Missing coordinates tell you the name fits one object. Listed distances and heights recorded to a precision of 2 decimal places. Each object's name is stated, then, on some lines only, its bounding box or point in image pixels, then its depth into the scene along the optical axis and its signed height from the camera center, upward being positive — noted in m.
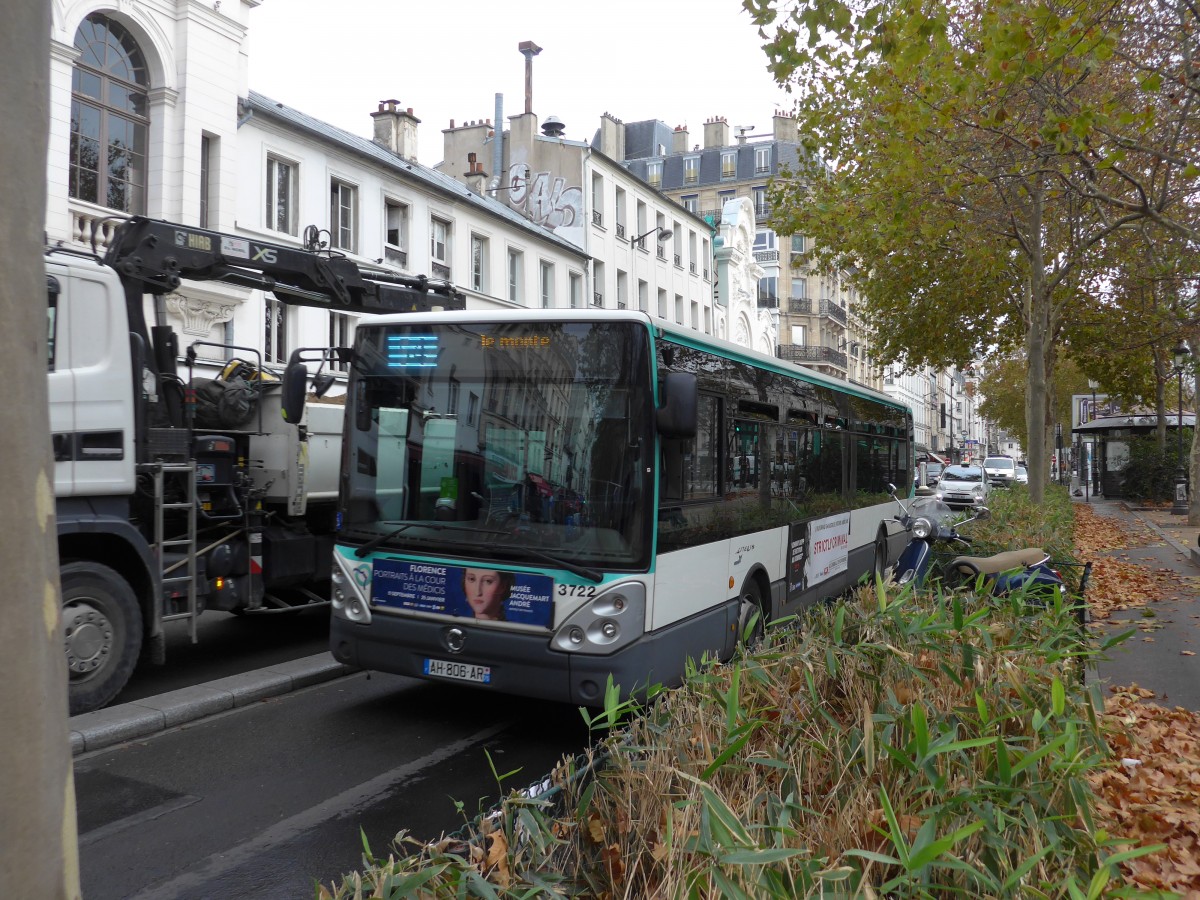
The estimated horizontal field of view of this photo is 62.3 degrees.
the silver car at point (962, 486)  36.00 -0.99
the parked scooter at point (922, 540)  9.23 -0.77
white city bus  5.72 -0.29
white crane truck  6.41 -0.04
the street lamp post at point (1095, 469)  40.14 -0.34
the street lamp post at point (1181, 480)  26.39 -0.52
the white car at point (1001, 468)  48.12 -0.40
